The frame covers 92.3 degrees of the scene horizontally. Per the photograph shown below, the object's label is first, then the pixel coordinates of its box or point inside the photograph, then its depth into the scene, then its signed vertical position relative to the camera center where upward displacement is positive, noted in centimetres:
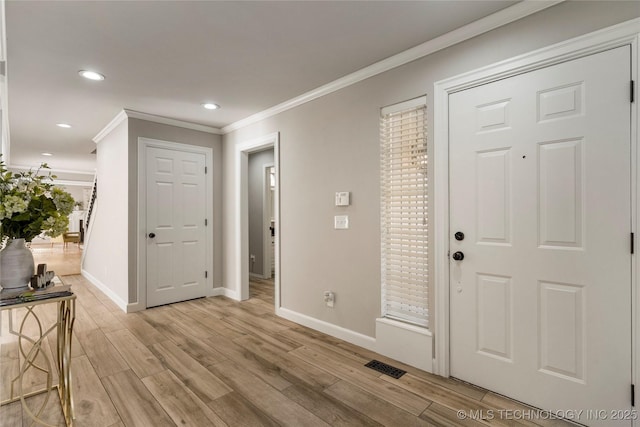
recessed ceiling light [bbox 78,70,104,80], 274 +124
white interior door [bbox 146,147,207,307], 397 -21
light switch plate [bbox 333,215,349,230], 291 -12
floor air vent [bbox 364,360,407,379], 229 -123
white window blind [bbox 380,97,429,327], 242 -1
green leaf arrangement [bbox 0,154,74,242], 167 +3
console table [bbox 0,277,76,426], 163 -85
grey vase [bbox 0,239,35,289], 173 -31
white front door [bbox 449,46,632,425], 163 -16
